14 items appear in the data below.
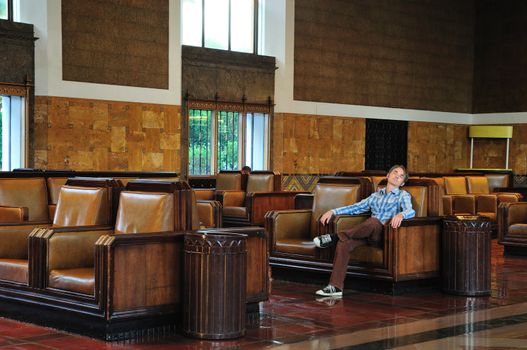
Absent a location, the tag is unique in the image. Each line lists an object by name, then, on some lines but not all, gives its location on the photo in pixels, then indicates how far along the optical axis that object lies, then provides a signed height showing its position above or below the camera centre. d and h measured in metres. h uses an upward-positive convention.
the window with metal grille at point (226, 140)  16.84 +0.30
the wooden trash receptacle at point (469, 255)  7.51 -0.89
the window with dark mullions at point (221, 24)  17.06 +2.79
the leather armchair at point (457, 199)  13.45 -0.68
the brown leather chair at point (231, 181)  13.80 -0.45
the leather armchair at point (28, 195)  8.37 -0.45
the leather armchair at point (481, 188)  13.88 -0.53
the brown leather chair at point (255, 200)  12.66 -0.71
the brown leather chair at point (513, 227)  10.78 -0.90
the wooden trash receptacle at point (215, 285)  5.40 -0.86
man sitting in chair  7.38 -0.62
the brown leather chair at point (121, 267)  5.35 -0.79
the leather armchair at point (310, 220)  8.16 -0.67
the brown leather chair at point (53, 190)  8.86 -0.42
